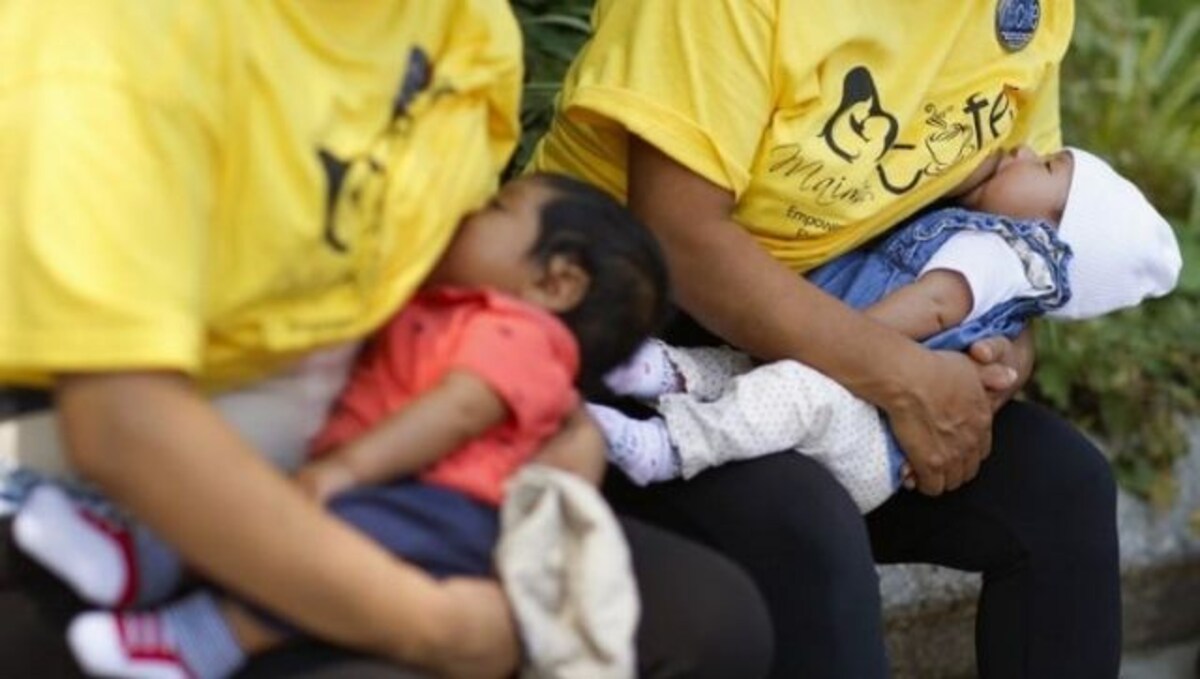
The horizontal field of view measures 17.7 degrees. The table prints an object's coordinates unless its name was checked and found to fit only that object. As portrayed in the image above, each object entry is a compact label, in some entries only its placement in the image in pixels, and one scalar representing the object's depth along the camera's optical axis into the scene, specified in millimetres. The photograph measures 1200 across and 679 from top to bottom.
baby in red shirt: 2595
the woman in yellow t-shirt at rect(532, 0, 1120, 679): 2927
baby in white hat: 2942
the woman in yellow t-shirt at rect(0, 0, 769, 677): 2507
